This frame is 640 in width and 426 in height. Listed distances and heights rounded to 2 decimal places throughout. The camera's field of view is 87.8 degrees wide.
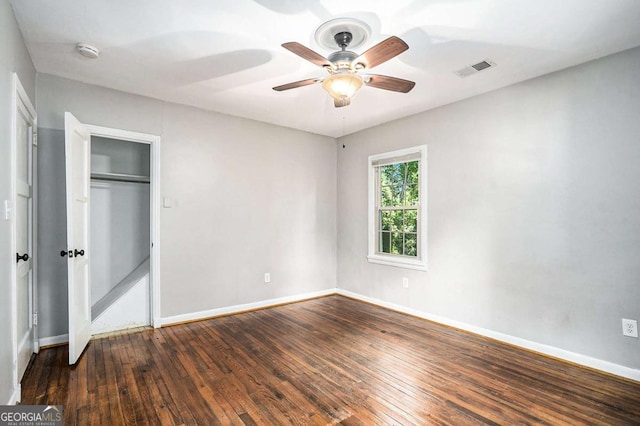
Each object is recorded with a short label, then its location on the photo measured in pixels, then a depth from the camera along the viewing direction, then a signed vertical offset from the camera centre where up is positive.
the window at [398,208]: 4.27 +0.07
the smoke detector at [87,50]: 2.65 +1.33
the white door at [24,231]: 2.49 -0.14
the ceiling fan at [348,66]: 2.01 +0.99
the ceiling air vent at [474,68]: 2.92 +1.31
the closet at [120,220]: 4.15 -0.08
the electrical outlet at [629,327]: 2.63 -0.92
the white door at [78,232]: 2.83 -0.16
